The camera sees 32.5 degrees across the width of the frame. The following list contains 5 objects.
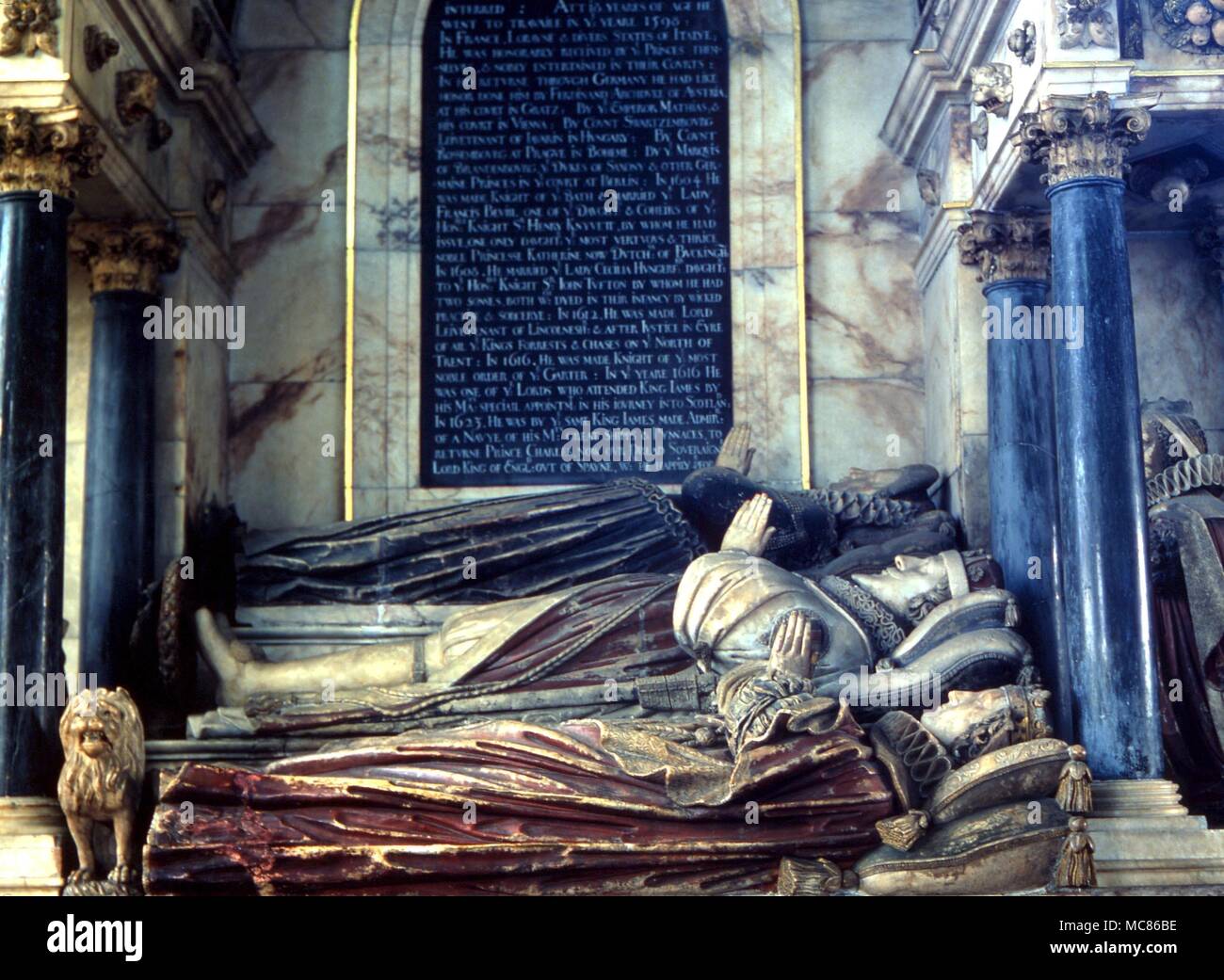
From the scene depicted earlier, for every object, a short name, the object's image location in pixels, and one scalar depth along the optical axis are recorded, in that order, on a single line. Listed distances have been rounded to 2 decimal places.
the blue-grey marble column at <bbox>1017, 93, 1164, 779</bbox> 9.51
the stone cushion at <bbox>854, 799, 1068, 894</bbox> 8.83
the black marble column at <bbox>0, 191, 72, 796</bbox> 9.61
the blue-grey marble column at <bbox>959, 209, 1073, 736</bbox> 10.69
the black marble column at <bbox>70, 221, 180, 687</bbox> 10.88
